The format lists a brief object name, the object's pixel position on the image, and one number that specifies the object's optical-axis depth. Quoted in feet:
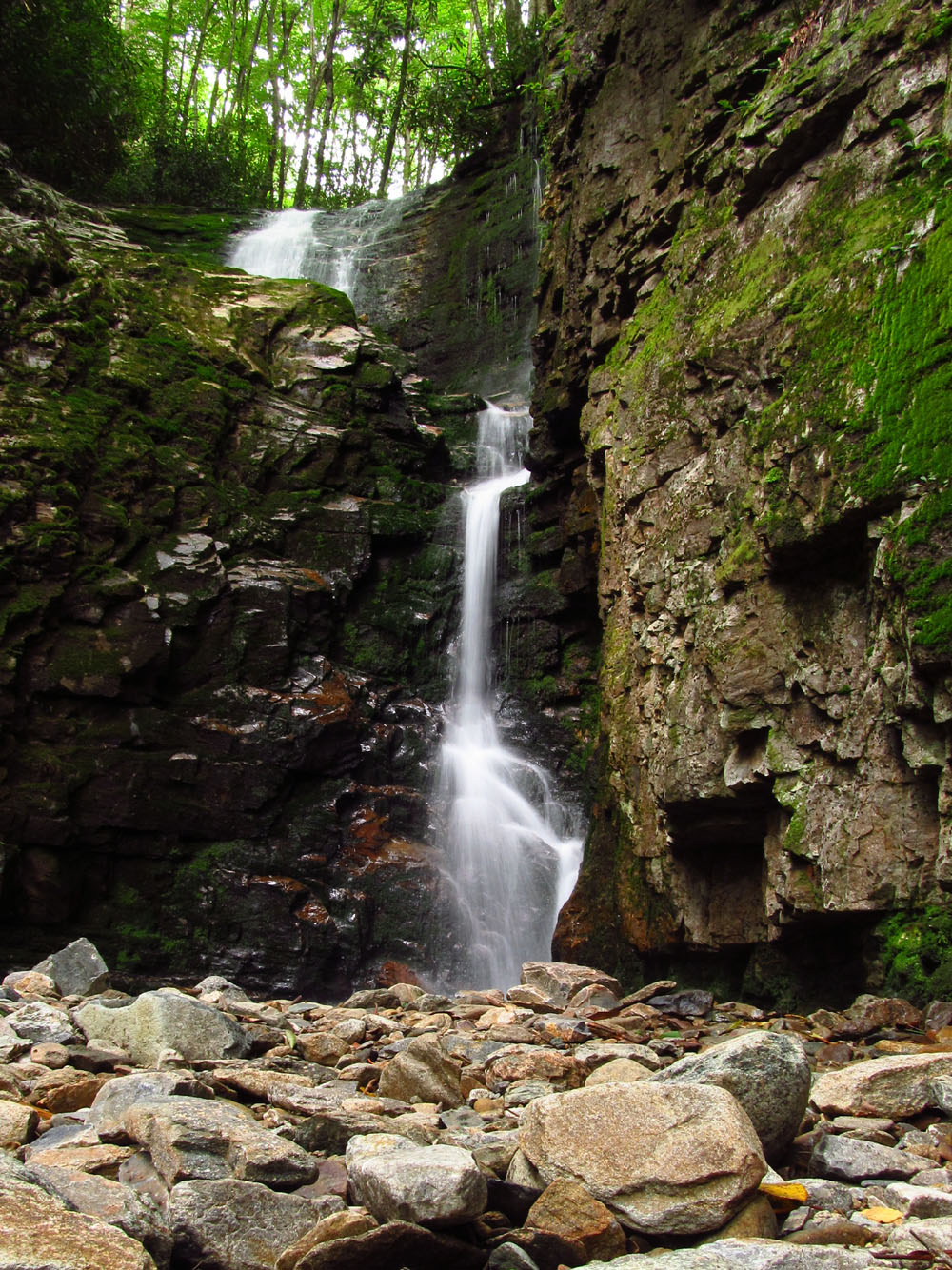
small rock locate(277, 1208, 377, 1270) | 7.19
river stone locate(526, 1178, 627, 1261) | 7.55
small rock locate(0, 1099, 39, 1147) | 9.79
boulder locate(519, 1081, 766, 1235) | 7.75
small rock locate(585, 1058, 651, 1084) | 13.44
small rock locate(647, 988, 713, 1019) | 20.79
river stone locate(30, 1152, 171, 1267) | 7.26
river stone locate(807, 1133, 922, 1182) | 9.09
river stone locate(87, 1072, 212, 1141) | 10.03
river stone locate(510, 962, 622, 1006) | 23.49
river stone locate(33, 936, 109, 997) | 22.81
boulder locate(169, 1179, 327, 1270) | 7.43
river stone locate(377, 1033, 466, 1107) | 13.16
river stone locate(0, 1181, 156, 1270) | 6.04
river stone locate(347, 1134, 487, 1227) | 7.55
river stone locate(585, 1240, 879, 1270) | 6.62
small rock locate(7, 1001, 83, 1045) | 15.64
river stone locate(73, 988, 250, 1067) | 14.75
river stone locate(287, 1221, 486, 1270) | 6.94
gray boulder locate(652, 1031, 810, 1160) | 9.52
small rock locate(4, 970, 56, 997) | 21.18
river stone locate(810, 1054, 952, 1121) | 11.07
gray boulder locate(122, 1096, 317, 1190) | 8.70
